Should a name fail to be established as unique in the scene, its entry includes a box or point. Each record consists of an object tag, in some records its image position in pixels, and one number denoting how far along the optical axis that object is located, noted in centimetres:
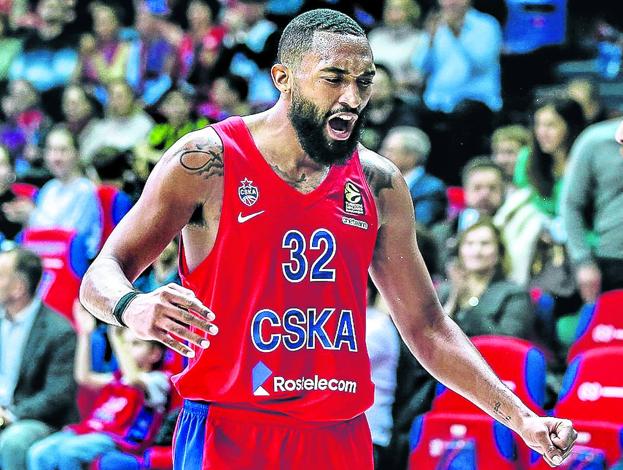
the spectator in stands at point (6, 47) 2012
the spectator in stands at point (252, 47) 1687
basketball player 629
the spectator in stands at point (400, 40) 1515
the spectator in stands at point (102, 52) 1884
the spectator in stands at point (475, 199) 1324
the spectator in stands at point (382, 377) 1252
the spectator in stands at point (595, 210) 1234
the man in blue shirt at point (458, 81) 1427
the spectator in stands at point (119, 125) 1741
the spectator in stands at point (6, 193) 1744
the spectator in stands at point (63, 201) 1642
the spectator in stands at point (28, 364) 1456
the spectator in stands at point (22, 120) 1919
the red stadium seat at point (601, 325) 1197
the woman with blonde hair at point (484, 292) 1232
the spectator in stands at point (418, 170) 1384
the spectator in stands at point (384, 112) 1454
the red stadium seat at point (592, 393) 1134
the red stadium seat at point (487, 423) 1169
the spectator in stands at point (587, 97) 1327
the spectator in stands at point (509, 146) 1359
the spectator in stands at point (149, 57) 1805
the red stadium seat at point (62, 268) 1605
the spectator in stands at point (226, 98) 1673
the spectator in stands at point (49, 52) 1959
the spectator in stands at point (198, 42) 1750
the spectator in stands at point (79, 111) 1831
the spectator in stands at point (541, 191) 1294
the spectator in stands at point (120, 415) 1384
